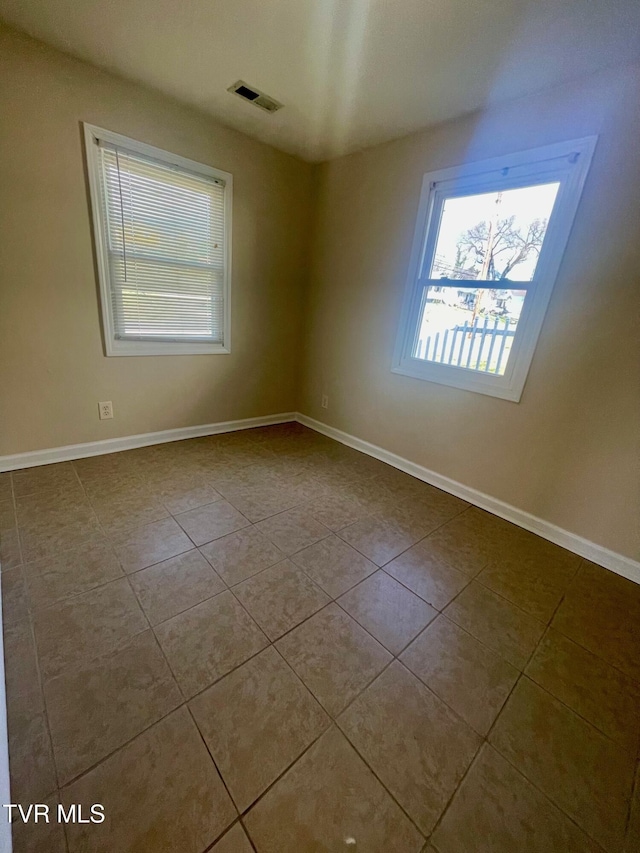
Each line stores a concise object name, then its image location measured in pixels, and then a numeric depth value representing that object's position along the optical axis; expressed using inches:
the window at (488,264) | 73.0
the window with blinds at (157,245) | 87.1
